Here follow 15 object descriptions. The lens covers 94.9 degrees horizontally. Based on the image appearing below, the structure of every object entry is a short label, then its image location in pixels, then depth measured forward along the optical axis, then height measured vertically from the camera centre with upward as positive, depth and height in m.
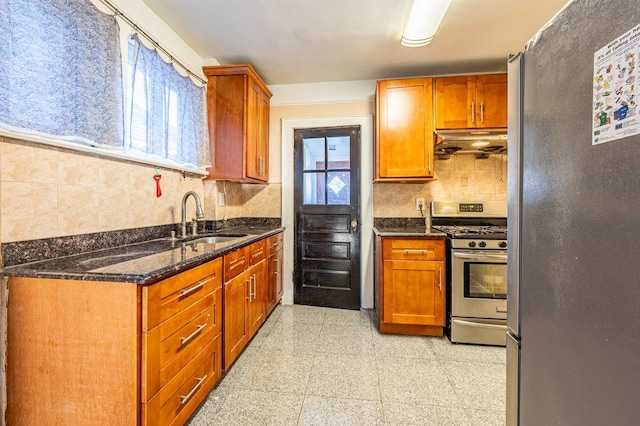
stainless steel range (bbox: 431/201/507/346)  2.43 -0.63
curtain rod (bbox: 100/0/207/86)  1.69 +1.17
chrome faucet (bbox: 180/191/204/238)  2.12 -0.03
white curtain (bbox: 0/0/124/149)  1.19 +0.64
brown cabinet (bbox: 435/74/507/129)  2.74 +1.04
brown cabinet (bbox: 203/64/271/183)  2.72 +0.86
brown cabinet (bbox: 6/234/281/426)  1.14 -0.57
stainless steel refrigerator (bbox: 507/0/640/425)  0.55 -0.02
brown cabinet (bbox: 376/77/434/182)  2.83 +0.80
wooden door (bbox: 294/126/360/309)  3.28 -0.07
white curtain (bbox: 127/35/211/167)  1.89 +0.73
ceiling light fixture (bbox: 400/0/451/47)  1.87 +1.32
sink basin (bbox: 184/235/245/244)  2.49 -0.24
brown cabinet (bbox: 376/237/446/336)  2.57 -0.64
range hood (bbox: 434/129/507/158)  2.63 +0.65
